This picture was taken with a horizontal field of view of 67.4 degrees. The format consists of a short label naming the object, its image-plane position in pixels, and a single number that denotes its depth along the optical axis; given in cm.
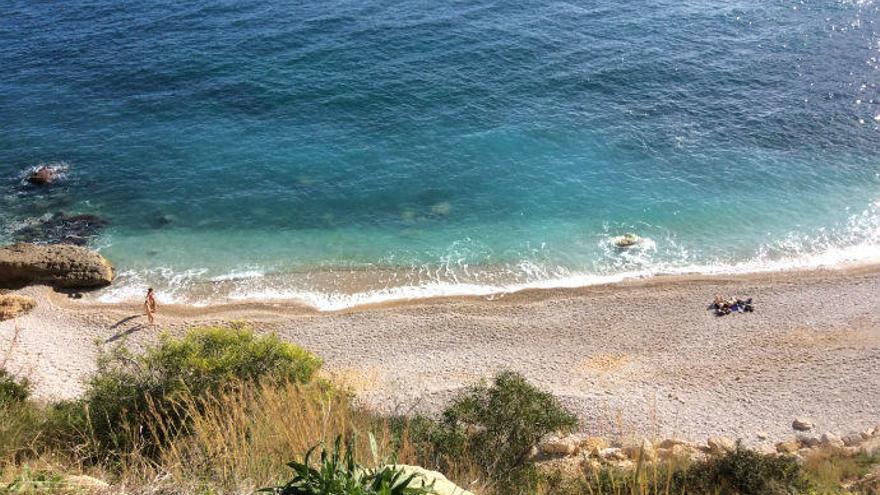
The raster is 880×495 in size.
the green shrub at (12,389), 1859
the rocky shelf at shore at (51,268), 3541
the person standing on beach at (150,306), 3303
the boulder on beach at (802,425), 2545
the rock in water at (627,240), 3872
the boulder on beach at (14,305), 3328
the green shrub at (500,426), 1808
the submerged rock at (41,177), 4362
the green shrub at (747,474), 1606
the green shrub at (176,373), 1653
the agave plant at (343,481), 830
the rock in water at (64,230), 3934
